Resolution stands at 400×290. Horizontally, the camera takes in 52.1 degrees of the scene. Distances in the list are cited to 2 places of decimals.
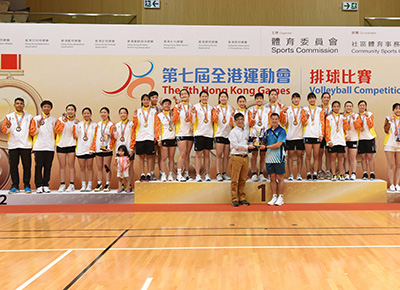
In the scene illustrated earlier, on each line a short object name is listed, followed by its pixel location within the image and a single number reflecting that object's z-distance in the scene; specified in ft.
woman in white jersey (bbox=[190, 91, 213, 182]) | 24.50
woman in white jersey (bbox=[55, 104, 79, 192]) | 25.09
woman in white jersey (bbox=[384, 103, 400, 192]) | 24.44
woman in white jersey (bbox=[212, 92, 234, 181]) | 24.40
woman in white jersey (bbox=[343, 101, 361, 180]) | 24.86
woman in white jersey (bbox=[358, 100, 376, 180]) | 25.02
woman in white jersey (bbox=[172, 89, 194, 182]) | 24.57
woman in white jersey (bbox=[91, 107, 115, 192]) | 24.97
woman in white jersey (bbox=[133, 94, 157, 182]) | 24.54
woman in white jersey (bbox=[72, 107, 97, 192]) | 25.13
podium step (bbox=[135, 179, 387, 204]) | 23.57
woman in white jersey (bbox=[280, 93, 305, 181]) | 24.76
